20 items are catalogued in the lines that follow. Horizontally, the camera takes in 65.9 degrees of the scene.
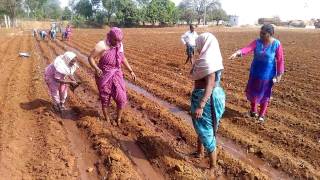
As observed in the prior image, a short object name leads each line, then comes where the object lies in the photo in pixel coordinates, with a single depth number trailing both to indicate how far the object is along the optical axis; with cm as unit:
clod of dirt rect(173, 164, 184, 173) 285
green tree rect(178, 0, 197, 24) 4087
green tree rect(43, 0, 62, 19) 5311
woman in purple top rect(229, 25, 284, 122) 385
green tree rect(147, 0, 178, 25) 3708
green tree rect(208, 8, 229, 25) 4988
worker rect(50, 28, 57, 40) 1737
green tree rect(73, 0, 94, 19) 4366
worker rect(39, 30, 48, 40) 1732
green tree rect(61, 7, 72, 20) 5128
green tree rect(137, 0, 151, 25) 3653
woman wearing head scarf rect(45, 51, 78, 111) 424
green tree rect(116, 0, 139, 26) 3634
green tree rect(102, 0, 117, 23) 4006
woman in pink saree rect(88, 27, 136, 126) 373
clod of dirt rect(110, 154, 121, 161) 304
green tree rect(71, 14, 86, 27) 3758
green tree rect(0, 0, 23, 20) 3561
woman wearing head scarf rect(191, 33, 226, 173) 255
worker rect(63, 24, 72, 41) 1696
